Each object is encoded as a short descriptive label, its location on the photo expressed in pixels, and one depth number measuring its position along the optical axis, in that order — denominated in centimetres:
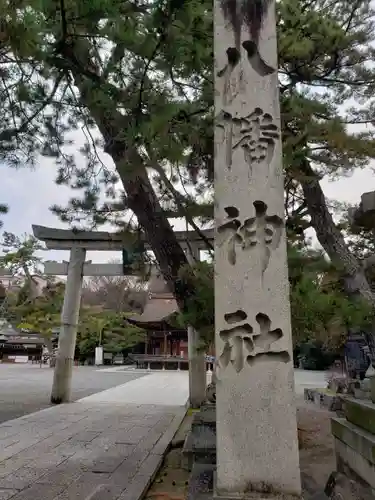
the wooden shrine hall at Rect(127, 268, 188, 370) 2197
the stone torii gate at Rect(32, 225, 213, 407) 727
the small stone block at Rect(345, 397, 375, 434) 227
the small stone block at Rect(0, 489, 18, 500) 279
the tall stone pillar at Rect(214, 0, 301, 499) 182
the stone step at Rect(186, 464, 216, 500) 218
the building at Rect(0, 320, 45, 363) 2622
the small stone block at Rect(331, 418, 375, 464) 218
